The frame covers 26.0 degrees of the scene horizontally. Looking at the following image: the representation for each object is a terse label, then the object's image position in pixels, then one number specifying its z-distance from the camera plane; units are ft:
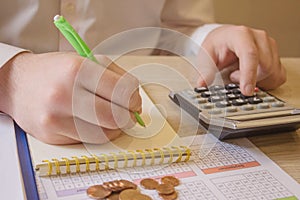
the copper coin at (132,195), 1.96
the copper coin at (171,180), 2.08
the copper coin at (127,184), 2.02
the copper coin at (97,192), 1.97
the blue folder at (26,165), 1.97
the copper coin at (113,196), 1.96
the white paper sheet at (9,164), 1.95
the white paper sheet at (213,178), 2.03
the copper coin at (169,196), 1.99
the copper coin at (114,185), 2.00
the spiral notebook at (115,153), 2.10
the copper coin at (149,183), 2.04
